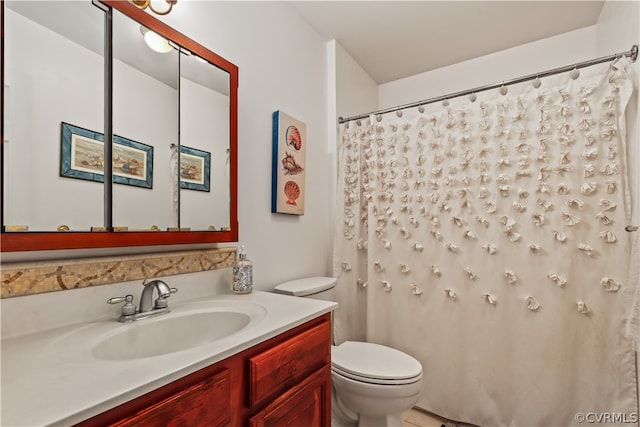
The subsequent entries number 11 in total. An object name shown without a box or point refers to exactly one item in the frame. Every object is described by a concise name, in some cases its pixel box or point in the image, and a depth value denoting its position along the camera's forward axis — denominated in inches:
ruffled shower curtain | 57.0
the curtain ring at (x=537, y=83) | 62.4
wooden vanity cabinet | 23.8
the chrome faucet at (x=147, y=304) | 37.2
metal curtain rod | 54.5
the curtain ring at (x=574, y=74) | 58.7
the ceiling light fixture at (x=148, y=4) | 41.4
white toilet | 56.0
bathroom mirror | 31.9
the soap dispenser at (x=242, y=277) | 52.2
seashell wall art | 67.3
